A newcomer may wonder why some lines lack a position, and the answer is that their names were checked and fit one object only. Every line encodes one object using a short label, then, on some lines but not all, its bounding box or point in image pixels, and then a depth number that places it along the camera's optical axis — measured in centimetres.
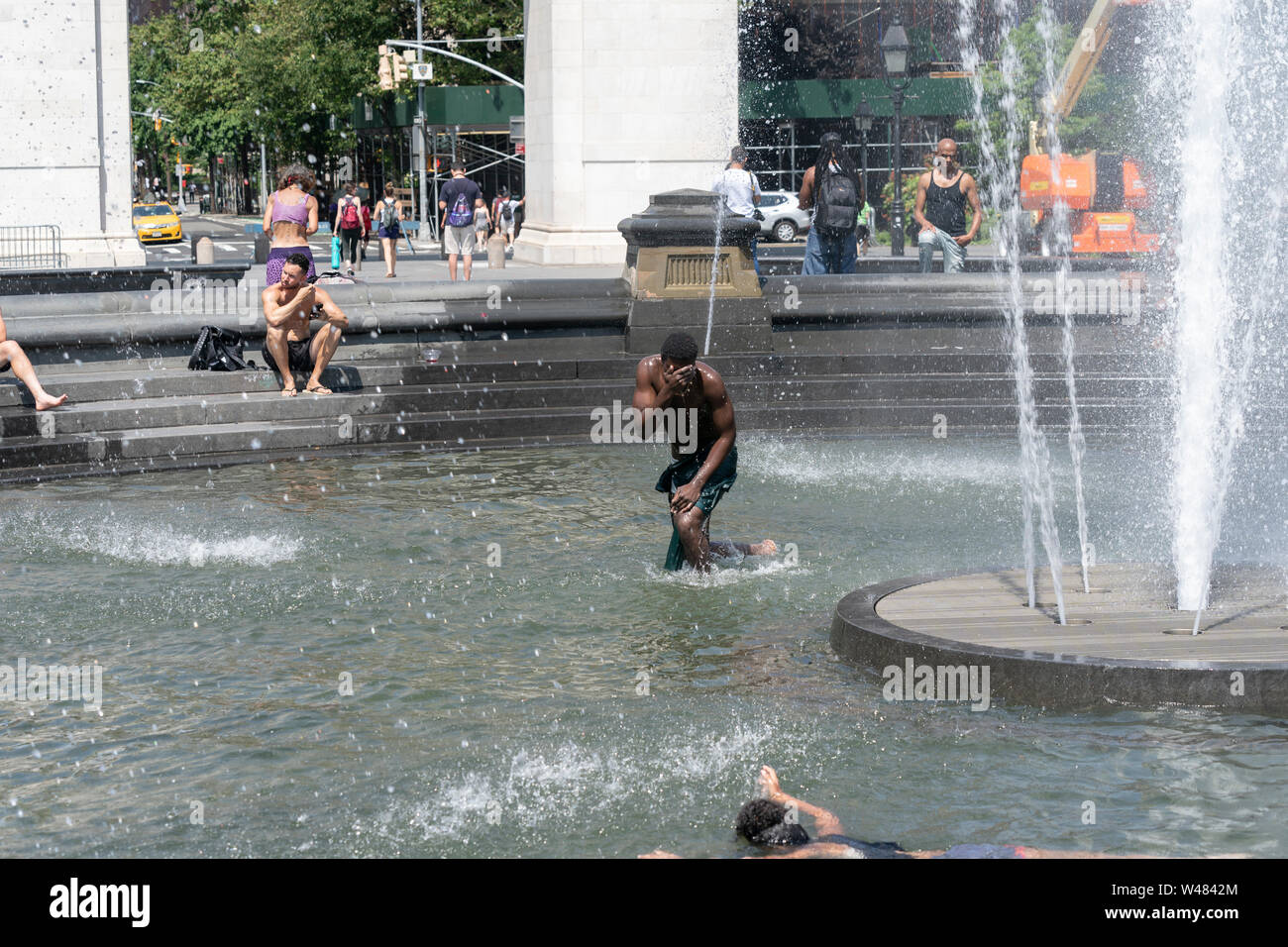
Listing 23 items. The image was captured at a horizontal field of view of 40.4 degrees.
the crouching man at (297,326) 1477
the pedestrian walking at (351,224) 3005
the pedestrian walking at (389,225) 2875
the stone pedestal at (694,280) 1623
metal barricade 2283
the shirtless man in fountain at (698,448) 934
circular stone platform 711
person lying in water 523
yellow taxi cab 5694
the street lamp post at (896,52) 2791
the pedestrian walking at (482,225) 3356
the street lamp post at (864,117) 3568
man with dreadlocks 1752
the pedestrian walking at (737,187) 1875
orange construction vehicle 3894
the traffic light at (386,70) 5066
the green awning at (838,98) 5019
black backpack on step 1518
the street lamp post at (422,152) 4400
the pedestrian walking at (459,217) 2667
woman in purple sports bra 1594
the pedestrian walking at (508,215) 4369
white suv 4572
